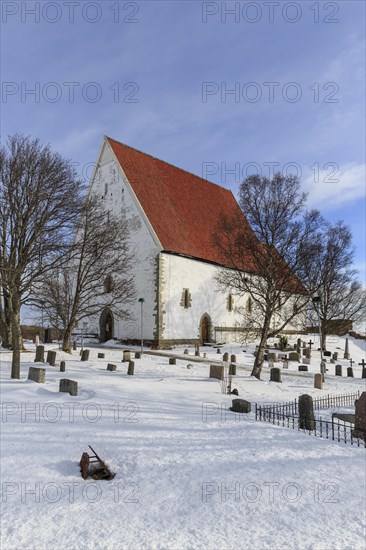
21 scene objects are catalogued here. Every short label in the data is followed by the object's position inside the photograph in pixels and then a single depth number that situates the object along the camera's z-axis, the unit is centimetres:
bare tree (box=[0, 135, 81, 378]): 1409
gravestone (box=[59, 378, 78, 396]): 1092
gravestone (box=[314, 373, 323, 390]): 1738
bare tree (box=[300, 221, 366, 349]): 3083
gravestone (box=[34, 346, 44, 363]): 1723
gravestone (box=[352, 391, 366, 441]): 1029
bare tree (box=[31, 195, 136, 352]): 2248
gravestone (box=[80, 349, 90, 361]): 1950
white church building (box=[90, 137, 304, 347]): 2884
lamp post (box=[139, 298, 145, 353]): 2553
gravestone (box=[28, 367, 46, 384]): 1204
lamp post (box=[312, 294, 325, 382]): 2083
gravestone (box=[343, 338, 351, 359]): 3247
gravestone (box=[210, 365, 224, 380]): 1586
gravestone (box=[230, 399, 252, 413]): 1030
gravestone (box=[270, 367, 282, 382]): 1781
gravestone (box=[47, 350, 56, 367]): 1670
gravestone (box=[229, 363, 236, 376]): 1806
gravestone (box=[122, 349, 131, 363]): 1981
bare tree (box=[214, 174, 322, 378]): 1806
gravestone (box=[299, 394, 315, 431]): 980
